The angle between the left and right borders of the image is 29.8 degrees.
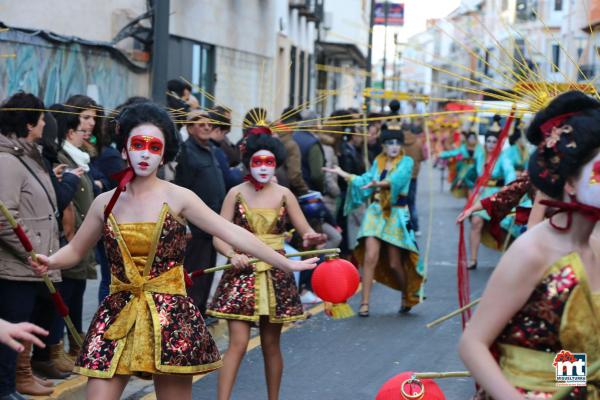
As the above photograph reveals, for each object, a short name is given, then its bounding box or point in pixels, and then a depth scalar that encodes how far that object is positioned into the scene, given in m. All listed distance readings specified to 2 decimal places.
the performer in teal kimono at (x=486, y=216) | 14.10
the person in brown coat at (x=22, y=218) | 6.47
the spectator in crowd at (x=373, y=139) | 16.83
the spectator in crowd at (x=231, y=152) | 11.05
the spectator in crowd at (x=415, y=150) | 17.85
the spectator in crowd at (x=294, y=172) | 10.84
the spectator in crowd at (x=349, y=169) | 13.29
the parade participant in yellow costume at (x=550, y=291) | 3.40
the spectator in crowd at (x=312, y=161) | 11.76
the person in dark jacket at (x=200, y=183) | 8.97
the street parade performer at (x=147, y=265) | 4.99
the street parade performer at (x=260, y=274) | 6.63
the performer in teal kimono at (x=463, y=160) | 20.22
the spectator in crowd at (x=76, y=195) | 7.67
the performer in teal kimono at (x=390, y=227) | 10.95
